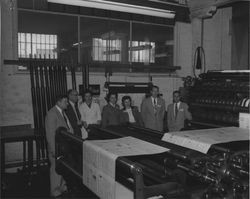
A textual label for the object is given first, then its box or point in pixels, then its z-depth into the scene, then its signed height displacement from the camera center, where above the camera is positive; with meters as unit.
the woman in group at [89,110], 5.18 -0.54
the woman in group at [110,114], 5.10 -0.60
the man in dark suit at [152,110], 5.78 -0.59
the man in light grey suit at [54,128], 3.73 -0.62
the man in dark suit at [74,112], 4.46 -0.54
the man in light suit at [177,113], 5.60 -0.63
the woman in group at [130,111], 5.38 -0.58
